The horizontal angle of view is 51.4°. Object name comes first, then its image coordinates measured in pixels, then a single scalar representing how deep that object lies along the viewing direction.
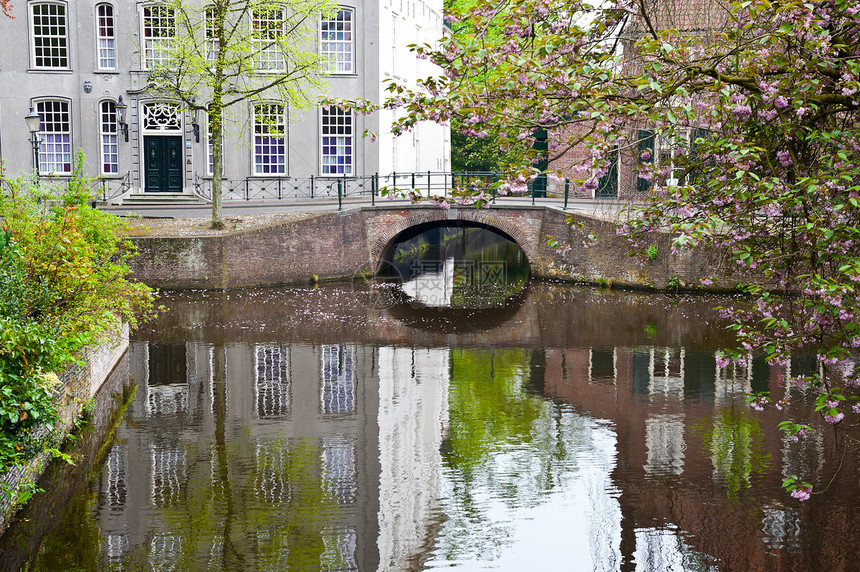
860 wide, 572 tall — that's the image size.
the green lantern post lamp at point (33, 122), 22.53
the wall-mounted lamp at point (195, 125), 28.02
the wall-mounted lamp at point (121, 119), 28.12
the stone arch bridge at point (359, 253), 22.31
